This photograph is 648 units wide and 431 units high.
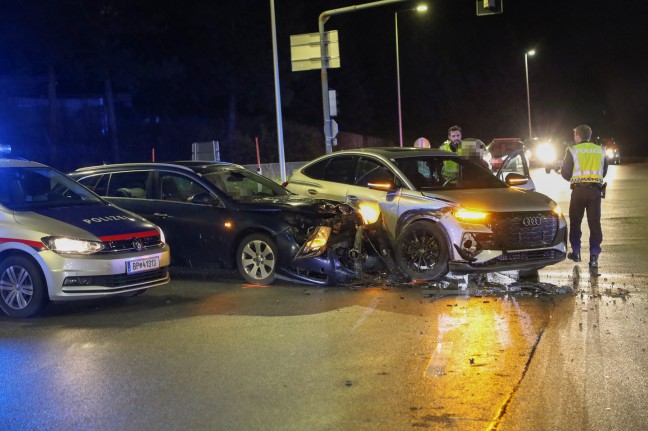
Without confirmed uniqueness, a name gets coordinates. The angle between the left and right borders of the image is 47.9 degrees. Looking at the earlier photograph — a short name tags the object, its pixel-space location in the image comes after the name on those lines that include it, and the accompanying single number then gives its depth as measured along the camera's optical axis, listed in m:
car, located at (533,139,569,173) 33.62
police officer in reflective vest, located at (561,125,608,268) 9.99
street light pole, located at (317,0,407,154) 18.17
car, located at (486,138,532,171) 32.12
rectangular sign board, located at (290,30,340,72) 18.14
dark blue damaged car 9.01
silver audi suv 8.56
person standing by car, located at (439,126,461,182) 12.37
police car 7.64
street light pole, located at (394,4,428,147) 26.95
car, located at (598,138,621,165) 40.62
